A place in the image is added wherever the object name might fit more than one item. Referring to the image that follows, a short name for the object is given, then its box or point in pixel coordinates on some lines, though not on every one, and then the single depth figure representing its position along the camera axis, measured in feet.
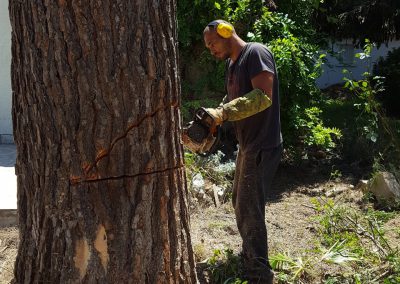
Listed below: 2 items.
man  12.09
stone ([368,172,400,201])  19.06
